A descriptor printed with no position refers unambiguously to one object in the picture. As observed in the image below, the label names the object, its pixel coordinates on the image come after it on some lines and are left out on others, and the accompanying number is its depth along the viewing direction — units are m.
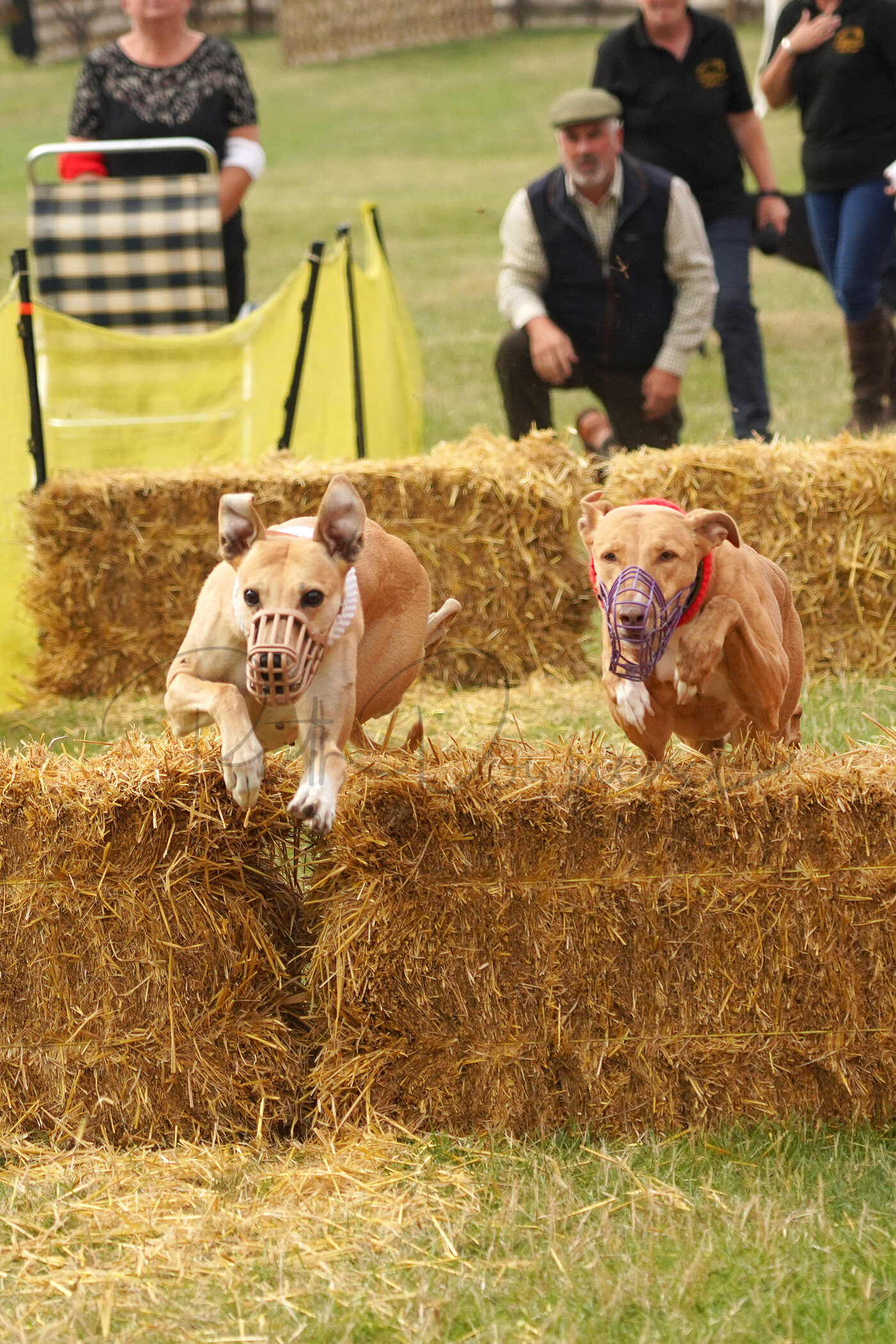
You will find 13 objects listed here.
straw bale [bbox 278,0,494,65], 73.94
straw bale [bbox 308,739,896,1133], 6.37
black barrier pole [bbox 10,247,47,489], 12.62
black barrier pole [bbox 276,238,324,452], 13.71
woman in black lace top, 15.09
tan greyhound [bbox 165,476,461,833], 5.80
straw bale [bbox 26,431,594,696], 12.48
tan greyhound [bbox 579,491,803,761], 6.19
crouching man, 14.13
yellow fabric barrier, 13.02
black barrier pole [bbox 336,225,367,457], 15.27
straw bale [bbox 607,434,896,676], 12.27
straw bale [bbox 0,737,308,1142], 6.48
